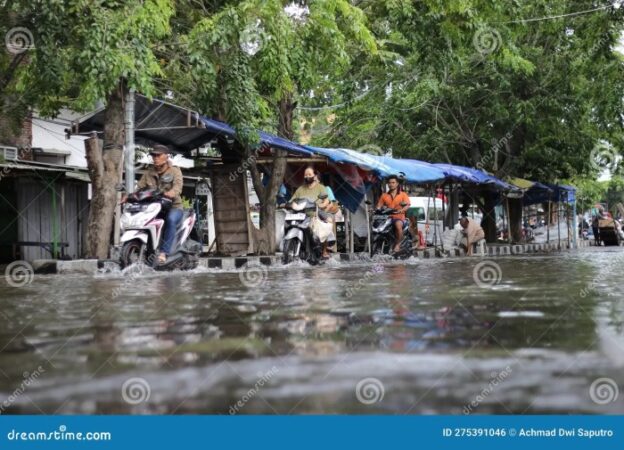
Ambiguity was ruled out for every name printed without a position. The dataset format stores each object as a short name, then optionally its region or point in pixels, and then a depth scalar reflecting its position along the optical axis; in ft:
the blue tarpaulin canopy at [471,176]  67.38
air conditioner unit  66.70
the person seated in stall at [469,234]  71.46
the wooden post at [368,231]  59.28
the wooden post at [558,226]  105.07
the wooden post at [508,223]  97.19
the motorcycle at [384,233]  53.21
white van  102.62
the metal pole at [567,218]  109.59
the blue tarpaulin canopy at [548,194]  94.17
